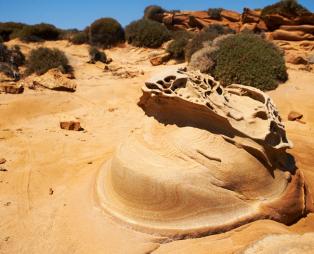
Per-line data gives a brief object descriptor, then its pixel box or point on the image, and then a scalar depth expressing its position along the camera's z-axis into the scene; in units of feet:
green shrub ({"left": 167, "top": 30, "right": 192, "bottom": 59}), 31.64
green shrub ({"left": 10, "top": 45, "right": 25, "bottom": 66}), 28.47
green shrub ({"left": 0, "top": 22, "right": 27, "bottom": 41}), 44.85
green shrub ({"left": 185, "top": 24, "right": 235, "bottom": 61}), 28.16
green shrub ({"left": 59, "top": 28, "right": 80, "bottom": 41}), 45.05
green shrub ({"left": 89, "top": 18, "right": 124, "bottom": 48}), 41.15
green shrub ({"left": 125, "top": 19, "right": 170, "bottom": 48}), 38.73
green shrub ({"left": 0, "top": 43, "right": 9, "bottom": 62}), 27.98
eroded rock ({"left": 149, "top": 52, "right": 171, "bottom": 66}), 31.25
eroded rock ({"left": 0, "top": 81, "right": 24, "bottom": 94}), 19.70
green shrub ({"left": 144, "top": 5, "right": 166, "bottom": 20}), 49.50
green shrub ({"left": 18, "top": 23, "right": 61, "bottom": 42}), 41.08
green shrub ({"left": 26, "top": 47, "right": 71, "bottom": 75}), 25.80
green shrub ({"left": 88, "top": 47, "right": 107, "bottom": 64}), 31.09
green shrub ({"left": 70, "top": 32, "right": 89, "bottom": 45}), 41.04
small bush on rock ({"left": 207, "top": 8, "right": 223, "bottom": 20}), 45.94
